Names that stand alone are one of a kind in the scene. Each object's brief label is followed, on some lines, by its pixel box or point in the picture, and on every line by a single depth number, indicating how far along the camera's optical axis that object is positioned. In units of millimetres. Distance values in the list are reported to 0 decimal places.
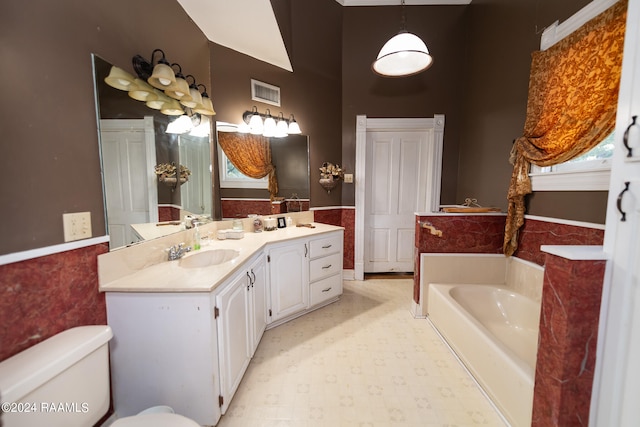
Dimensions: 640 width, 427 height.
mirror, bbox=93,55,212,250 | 1206
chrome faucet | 1609
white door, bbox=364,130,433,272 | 3363
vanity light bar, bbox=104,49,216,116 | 1277
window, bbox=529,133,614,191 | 1490
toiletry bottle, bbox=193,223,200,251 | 1846
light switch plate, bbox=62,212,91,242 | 1028
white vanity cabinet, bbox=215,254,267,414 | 1293
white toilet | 734
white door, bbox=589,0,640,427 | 880
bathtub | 1281
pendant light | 1790
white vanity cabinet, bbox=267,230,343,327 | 2137
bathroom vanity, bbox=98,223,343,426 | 1186
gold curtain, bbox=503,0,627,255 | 1395
